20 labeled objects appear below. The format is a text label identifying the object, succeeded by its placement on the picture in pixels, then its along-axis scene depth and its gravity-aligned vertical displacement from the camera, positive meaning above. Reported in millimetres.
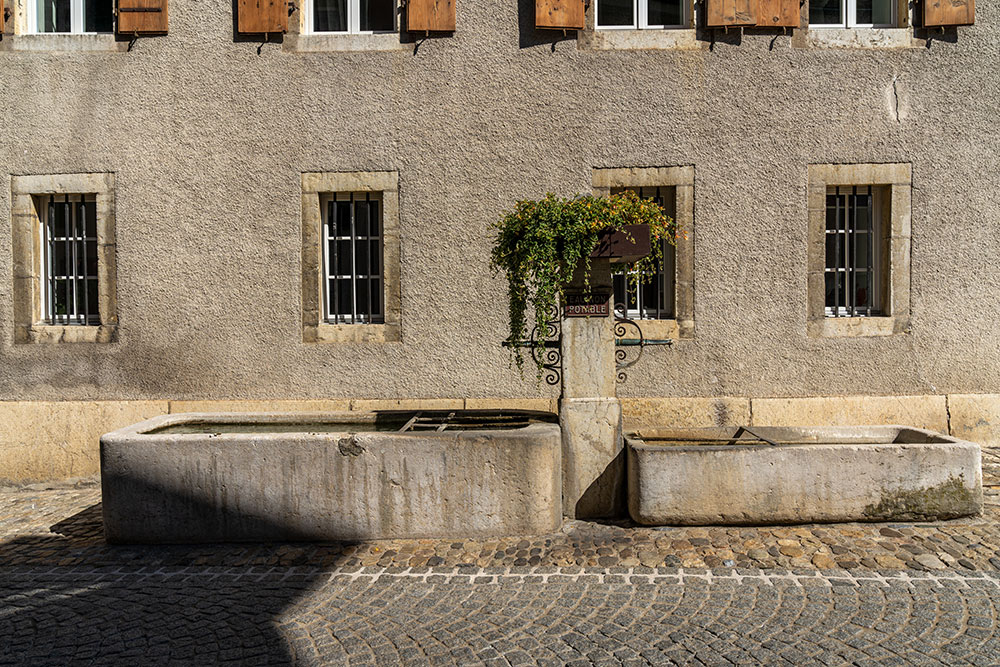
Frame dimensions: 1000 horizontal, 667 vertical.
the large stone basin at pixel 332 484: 4445 -1091
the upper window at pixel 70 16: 7043 +3061
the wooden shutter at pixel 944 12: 6562 +2794
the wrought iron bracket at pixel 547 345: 4801 -234
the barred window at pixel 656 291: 6820 +195
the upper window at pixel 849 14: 6859 +2914
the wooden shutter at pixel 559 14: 6547 +2809
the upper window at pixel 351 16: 6973 +3002
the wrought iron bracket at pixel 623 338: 5094 -228
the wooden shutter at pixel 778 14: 6582 +2800
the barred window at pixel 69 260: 7027 +578
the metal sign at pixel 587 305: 4797 +46
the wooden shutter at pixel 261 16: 6707 +2887
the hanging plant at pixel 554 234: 4625 +519
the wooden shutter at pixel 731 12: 6562 +2813
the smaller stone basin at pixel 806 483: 4496 -1129
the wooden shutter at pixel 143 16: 6766 +2925
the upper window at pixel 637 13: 6895 +2956
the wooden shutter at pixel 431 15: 6621 +2840
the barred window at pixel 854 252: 6832 +558
